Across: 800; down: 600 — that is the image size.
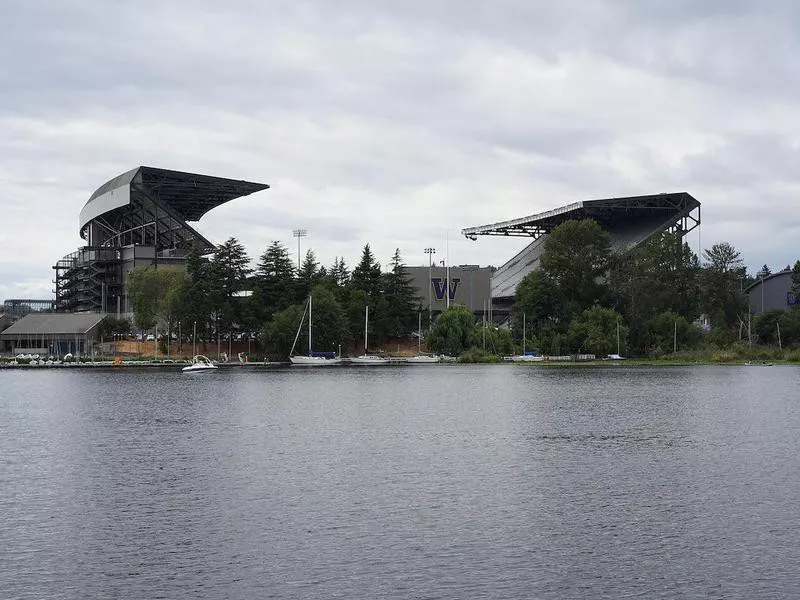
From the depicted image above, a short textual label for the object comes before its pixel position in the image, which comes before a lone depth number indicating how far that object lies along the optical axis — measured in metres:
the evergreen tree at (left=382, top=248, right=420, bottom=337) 149.00
